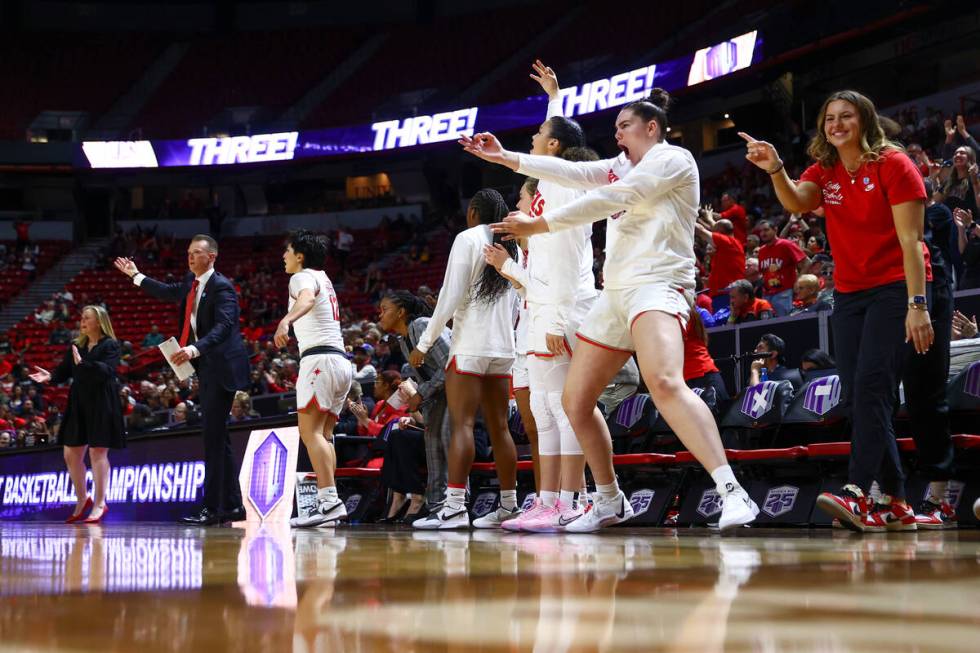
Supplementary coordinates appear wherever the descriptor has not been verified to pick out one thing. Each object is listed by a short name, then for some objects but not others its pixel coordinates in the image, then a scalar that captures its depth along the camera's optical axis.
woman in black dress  7.65
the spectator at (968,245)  6.44
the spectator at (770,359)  6.08
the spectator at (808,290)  7.36
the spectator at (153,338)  22.22
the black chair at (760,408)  5.02
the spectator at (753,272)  8.89
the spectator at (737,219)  9.81
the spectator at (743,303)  7.23
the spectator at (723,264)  8.74
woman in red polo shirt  3.68
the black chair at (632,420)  5.79
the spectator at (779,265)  8.80
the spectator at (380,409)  7.76
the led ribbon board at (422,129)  19.36
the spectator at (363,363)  11.34
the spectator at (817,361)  5.73
